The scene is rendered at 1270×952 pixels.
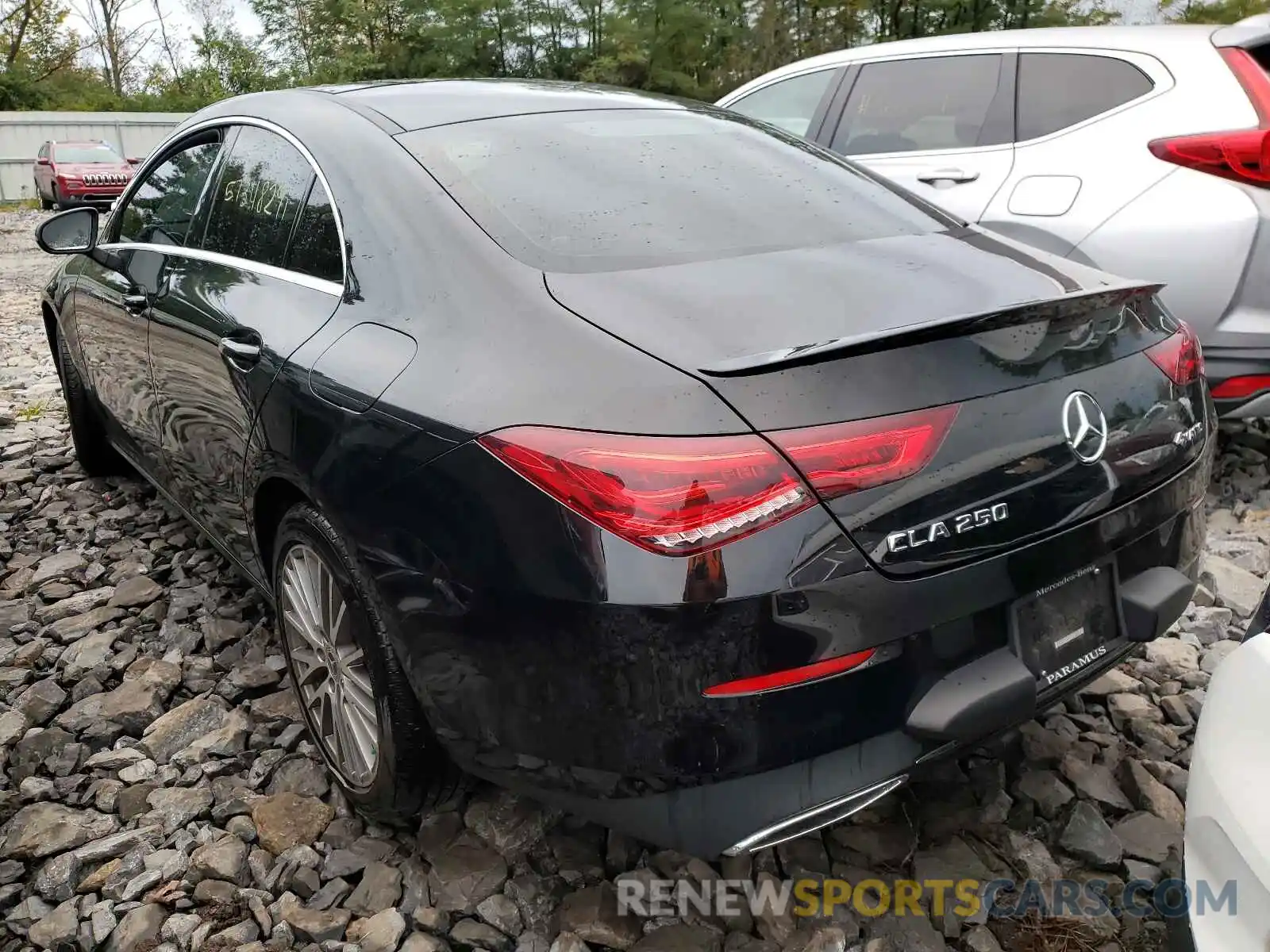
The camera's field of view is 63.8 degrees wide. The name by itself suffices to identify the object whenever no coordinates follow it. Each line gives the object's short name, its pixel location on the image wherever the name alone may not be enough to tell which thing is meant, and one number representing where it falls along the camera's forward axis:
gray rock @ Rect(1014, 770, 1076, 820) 2.17
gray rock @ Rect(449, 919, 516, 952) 1.93
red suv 20.45
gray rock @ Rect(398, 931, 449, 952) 1.93
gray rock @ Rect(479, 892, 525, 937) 1.96
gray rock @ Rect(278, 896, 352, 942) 1.96
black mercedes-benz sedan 1.45
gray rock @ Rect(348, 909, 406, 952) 1.93
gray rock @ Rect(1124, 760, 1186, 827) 2.15
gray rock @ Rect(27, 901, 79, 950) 2.00
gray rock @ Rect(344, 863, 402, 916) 2.04
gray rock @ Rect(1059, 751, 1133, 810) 2.19
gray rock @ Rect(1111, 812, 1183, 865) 2.04
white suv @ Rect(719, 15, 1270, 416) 3.32
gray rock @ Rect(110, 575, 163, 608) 3.34
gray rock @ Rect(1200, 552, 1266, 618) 3.04
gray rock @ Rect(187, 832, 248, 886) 2.14
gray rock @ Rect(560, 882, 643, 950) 1.90
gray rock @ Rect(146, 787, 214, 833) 2.32
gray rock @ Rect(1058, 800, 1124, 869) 2.02
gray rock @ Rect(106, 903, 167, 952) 1.97
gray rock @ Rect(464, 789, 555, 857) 2.15
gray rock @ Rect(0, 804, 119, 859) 2.24
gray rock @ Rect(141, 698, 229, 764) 2.59
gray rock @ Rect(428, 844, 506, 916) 2.02
